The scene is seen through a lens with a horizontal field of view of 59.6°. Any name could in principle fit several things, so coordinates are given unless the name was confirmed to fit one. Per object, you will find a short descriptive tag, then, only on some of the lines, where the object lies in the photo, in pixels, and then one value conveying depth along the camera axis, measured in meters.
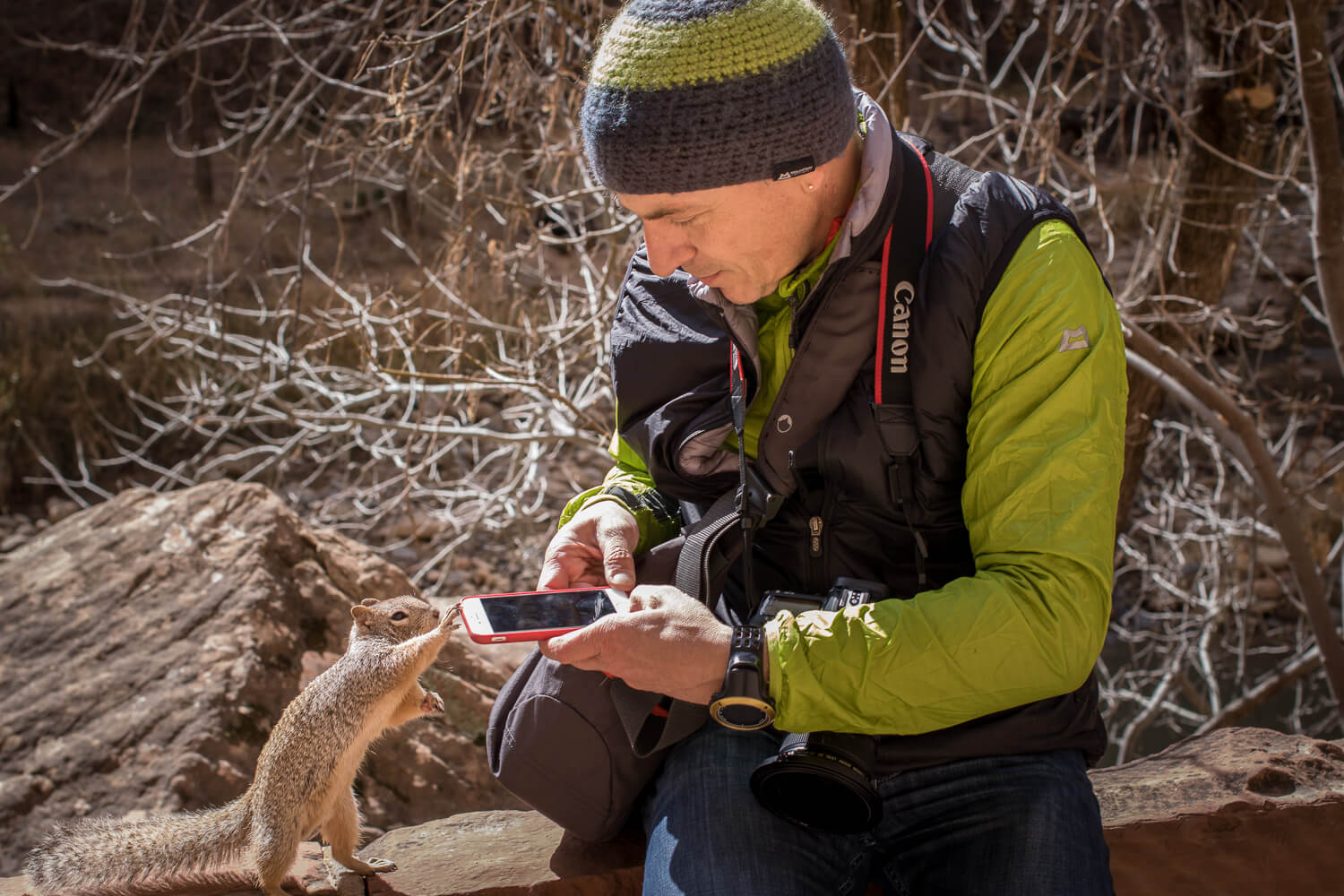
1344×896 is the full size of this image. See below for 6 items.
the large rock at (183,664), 2.69
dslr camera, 1.73
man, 1.66
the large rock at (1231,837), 2.22
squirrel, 1.98
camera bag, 1.93
